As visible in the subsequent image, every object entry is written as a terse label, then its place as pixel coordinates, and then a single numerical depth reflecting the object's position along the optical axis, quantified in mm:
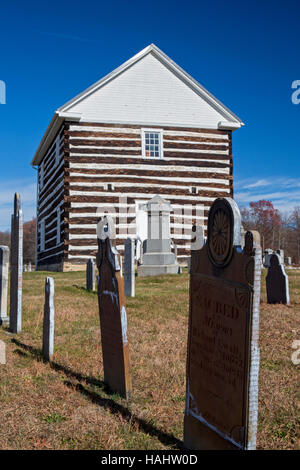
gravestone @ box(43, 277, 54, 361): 6040
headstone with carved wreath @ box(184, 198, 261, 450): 2982
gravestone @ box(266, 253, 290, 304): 10656
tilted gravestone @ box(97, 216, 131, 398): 4660
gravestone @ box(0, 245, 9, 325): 8695
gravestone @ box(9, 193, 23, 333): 7789
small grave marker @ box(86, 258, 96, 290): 13062
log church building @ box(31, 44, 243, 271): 20891
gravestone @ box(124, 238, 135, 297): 11797
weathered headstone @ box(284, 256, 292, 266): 31633
